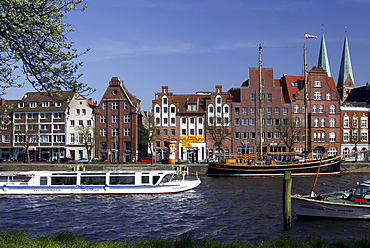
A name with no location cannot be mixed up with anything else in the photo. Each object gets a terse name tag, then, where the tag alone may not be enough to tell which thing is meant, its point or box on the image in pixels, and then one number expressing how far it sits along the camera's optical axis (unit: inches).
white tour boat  1865.2
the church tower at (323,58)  6284.5
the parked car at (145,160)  3462.1
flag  3216.0
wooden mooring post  1110.4
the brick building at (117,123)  3676.2
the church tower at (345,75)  6121.1
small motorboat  1221.1
